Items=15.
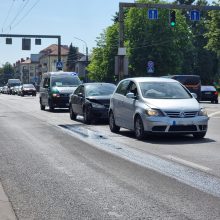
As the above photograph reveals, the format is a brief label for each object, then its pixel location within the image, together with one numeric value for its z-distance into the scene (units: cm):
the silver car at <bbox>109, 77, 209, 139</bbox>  1288
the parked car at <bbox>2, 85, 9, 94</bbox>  9450
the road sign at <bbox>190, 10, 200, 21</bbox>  3147
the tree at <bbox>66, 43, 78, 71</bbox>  16260
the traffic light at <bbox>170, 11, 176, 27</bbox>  3055
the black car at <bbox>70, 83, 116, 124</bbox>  1892
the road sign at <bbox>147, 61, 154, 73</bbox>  4009
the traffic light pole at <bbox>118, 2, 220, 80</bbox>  2948
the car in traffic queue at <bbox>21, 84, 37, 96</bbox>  6844
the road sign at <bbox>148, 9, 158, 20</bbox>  3228
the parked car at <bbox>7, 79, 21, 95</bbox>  8894
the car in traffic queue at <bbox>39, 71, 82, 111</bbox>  2698
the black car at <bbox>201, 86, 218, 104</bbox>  3953
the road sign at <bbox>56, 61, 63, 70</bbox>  5306
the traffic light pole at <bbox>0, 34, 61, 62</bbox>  4654
